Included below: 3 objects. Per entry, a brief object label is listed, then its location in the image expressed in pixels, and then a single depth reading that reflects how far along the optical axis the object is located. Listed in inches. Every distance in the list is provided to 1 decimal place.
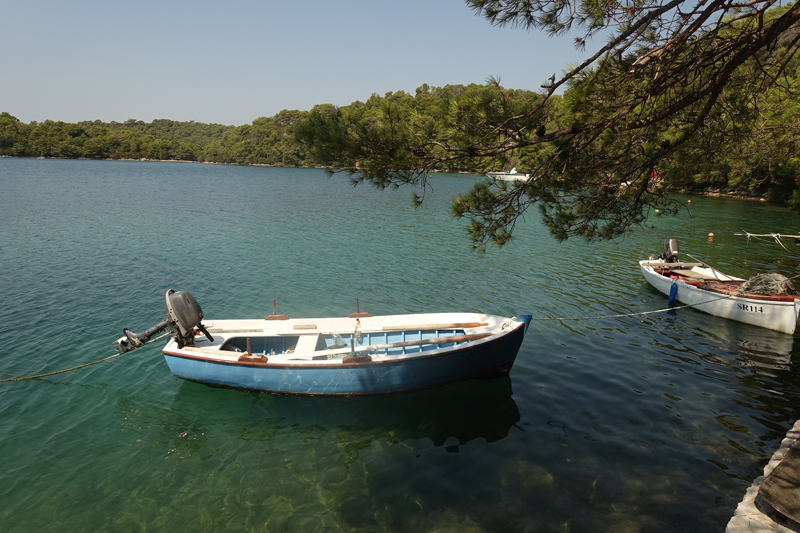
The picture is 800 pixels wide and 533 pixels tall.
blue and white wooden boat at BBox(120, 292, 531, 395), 334.3
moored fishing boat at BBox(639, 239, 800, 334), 464.8
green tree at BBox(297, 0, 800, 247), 248.5
